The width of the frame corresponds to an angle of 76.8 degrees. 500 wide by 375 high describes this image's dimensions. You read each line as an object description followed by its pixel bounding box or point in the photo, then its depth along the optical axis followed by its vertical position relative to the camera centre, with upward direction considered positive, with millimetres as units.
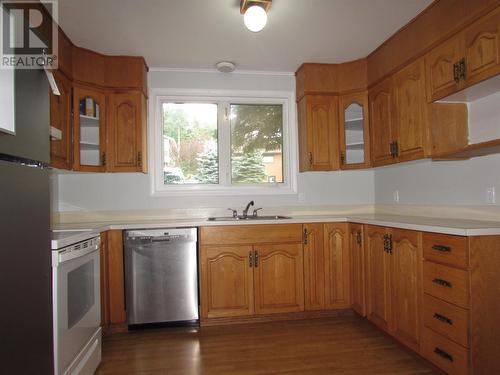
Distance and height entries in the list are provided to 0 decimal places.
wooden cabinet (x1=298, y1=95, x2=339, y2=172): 3195 +604
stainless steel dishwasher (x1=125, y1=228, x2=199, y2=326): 2656 -687
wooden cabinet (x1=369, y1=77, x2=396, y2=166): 2734 +622
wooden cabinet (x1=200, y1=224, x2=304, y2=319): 2734 -680
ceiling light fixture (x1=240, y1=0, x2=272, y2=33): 2055 +1175
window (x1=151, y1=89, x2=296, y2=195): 3328 +529
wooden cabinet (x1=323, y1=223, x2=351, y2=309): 2887 -697
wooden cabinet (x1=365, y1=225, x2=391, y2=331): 2381 -698
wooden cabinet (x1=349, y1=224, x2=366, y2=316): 2721 -680
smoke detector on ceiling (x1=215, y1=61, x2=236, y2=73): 3104 +1266
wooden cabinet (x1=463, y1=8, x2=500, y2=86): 1721 +802
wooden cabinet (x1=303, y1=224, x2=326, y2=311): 2852 -690
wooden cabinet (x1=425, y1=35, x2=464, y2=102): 2011 +823
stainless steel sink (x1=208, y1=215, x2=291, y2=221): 2886 -241
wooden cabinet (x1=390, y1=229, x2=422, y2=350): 2049 -656
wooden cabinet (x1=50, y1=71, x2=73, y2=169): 2396 +583
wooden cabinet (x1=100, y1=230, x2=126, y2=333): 2612 -711
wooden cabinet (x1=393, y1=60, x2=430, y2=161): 2340 +594
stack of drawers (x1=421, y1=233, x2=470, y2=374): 1688 -650
